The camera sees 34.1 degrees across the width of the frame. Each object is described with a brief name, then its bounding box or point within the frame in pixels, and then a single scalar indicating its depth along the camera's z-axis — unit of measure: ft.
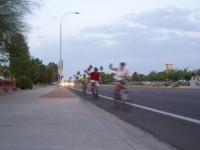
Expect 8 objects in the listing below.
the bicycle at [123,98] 43.19
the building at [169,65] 508.53
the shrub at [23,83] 133.90
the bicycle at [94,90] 62.59
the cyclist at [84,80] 83.86
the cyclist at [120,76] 44.06
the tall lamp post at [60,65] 120.89
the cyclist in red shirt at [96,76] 61.82
